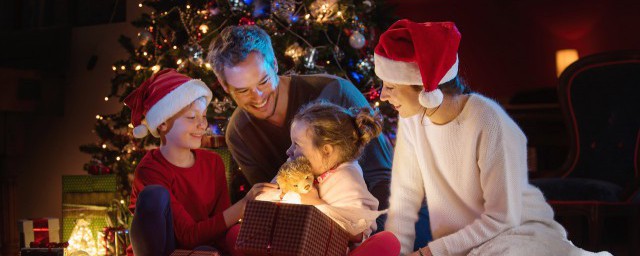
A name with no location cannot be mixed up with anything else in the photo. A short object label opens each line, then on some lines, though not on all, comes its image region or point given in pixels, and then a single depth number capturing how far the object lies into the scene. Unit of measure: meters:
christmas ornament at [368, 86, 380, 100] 4.42
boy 2.70
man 2.97
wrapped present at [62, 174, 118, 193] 4.11
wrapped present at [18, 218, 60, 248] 4.00
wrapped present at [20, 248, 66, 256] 2.98
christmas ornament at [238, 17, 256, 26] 4.29
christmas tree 4.23
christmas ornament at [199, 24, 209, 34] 4.34
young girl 2.62
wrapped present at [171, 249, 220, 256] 2.45
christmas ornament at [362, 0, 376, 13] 4.49
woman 2.44
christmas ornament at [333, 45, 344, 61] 4.39
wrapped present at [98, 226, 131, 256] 4.05
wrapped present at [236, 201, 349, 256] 2.34
